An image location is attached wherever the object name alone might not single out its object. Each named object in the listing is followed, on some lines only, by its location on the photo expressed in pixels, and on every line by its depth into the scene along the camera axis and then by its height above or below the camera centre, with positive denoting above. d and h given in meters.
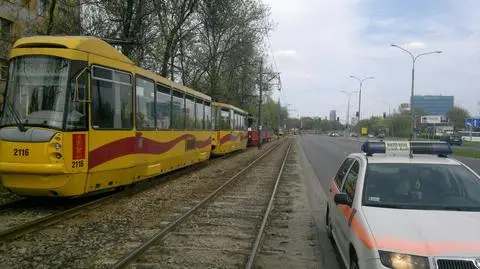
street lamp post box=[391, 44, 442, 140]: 49.62 +3.69
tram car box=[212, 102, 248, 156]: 30.09 -0.55
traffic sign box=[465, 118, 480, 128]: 74.89 +0.34
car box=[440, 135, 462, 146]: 73.19 -2.17
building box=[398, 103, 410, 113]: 153.70 +4.56
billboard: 65.46 +0.58
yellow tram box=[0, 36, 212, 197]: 10.22 -0.03
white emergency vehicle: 4.79 -0.92
